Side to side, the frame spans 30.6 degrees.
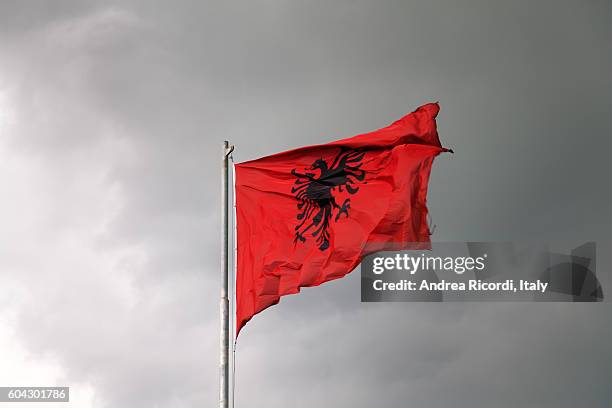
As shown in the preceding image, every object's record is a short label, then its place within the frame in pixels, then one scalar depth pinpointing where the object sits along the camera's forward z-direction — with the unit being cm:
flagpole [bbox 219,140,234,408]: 3791
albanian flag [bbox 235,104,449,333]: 3984
